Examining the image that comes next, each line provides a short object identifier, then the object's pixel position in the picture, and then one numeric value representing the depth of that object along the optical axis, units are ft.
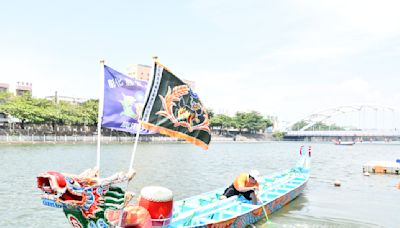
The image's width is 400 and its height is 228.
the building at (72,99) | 398.03
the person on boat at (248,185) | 43.98
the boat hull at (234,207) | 34.68
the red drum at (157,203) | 29.09
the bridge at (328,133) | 457.14
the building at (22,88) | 324.60
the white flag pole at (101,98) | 29.38
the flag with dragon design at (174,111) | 29.50
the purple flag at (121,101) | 30.81
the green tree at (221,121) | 425.65
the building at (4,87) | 308.60
